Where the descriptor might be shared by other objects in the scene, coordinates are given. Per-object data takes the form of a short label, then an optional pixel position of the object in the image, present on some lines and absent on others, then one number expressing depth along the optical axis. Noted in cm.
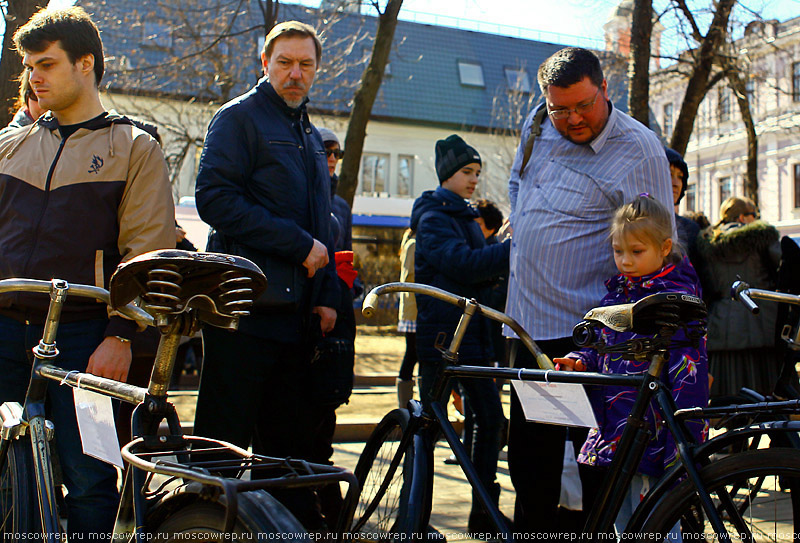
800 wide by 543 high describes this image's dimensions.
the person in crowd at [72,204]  304
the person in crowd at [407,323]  709
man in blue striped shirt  354
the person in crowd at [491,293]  515
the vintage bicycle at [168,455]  188
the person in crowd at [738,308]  577
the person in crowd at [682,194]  546
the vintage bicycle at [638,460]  222
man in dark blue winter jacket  352
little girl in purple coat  295
